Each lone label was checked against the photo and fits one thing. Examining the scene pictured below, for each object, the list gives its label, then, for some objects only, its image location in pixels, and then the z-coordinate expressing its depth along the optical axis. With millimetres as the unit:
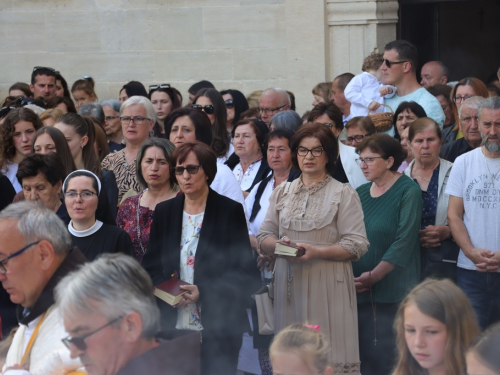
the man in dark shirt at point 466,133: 12539
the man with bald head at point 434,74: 17172
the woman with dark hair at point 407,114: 13187
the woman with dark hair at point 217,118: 14281
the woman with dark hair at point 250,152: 13273
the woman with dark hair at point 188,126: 12797
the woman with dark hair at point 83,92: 19406
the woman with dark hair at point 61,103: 17422
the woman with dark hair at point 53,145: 12500
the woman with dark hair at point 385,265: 11141
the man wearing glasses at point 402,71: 14109
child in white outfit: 14937
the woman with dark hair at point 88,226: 10250
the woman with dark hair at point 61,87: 19328
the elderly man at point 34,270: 6668
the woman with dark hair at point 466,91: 13773
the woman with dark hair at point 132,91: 18094
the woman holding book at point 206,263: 10312
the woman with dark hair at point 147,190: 11281
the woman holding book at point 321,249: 10305
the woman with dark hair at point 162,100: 16359
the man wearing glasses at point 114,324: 5891
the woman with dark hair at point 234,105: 16578
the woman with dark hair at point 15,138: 13648
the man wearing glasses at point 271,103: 15961
